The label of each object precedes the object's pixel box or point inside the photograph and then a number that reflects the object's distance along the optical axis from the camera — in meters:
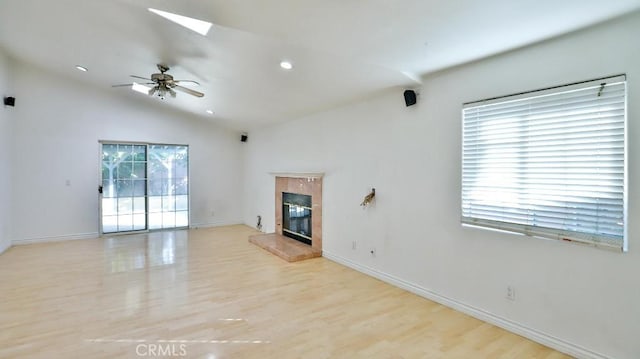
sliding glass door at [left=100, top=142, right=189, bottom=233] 6.24
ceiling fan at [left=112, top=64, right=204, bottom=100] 3.70
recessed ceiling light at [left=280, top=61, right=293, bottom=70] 3.23
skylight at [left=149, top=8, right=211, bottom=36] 2.74
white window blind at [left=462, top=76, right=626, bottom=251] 2.05
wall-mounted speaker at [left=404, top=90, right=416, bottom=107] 3.30
